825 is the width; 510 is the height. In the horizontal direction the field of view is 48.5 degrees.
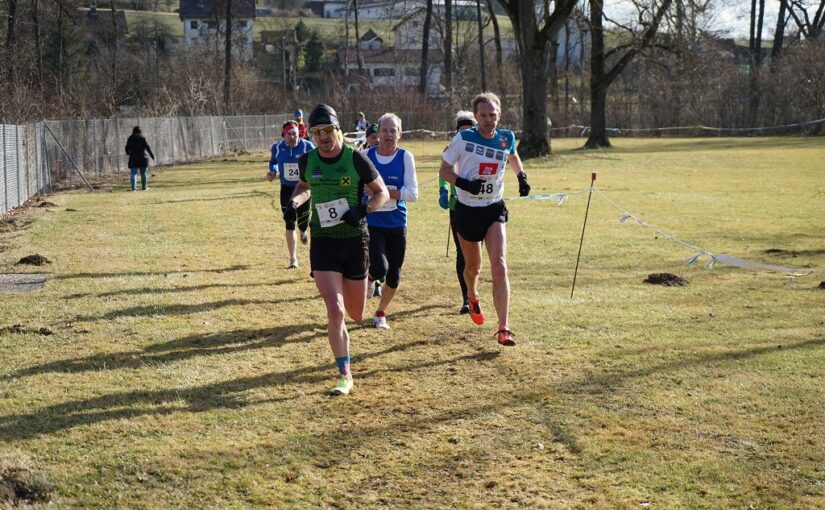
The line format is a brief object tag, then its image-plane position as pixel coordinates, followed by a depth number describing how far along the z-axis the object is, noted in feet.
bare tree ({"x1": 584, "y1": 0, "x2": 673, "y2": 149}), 123.03
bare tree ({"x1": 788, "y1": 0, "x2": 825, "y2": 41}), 226.58
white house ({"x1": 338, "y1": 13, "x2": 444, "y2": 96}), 279.49
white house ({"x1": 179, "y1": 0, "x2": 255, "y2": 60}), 205.64
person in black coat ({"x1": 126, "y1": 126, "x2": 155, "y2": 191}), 88.02
